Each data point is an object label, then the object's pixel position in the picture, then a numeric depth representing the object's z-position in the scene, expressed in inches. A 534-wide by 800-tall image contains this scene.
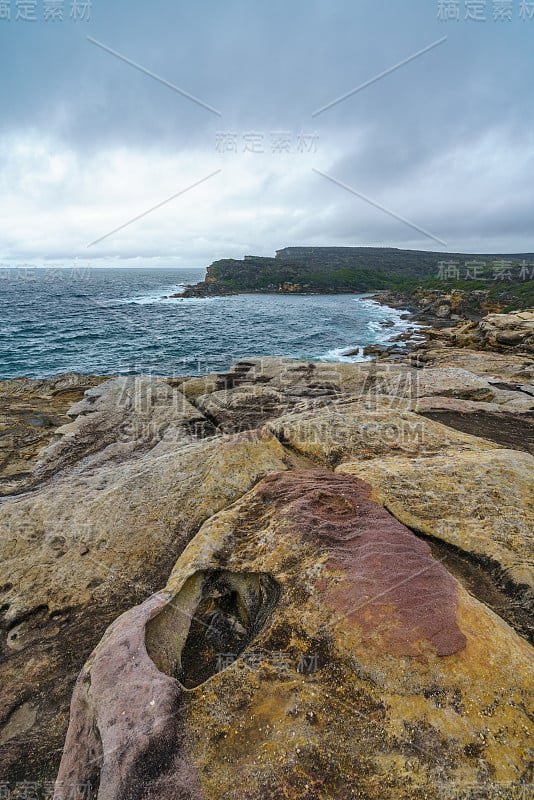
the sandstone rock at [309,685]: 131.1
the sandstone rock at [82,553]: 192.5
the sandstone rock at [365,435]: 350.3
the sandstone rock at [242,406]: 512.4
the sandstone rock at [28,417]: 432.5
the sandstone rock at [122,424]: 448.1
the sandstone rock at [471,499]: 233.8
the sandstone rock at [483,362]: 820.6
